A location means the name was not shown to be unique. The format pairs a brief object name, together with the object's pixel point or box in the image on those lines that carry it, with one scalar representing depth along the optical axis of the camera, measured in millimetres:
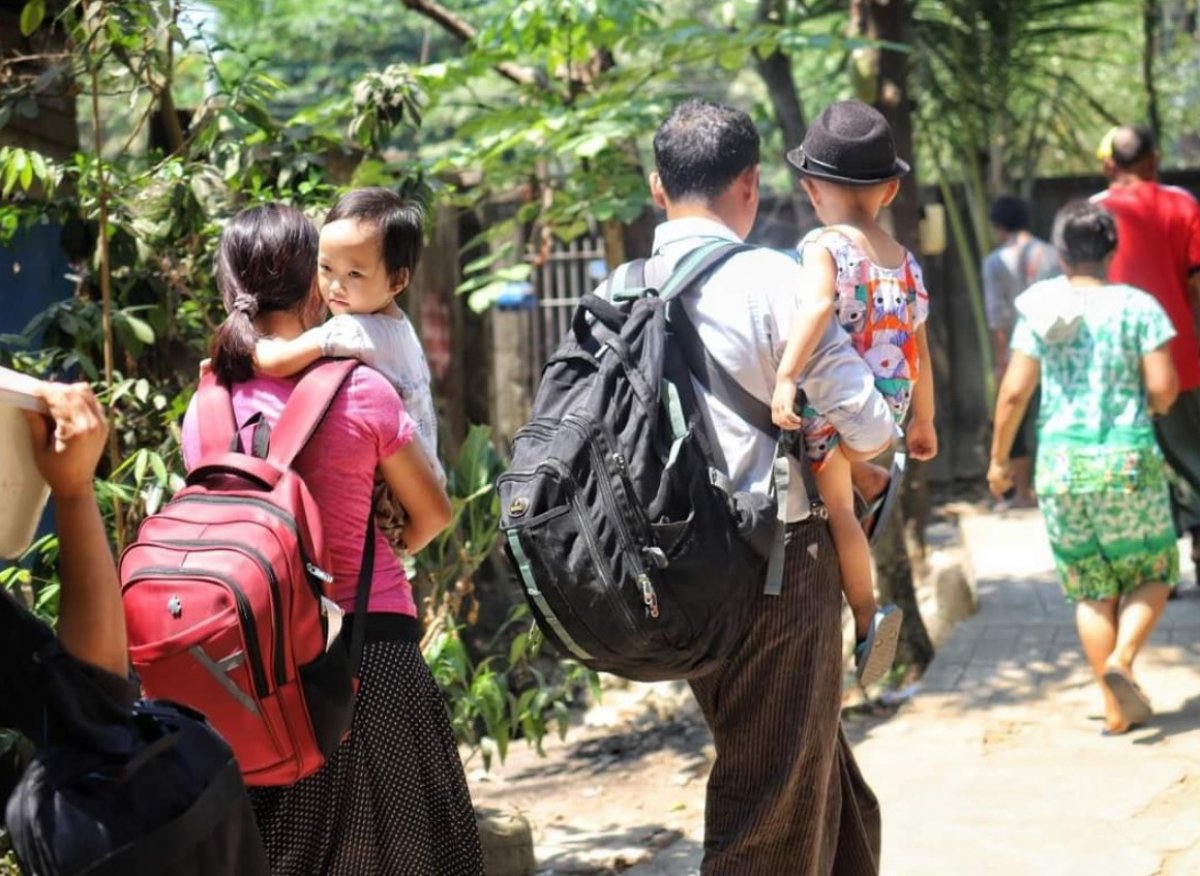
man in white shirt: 3531
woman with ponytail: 3248
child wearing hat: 3762
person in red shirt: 7383
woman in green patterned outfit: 5922
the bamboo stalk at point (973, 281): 12453
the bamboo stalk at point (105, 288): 4281
